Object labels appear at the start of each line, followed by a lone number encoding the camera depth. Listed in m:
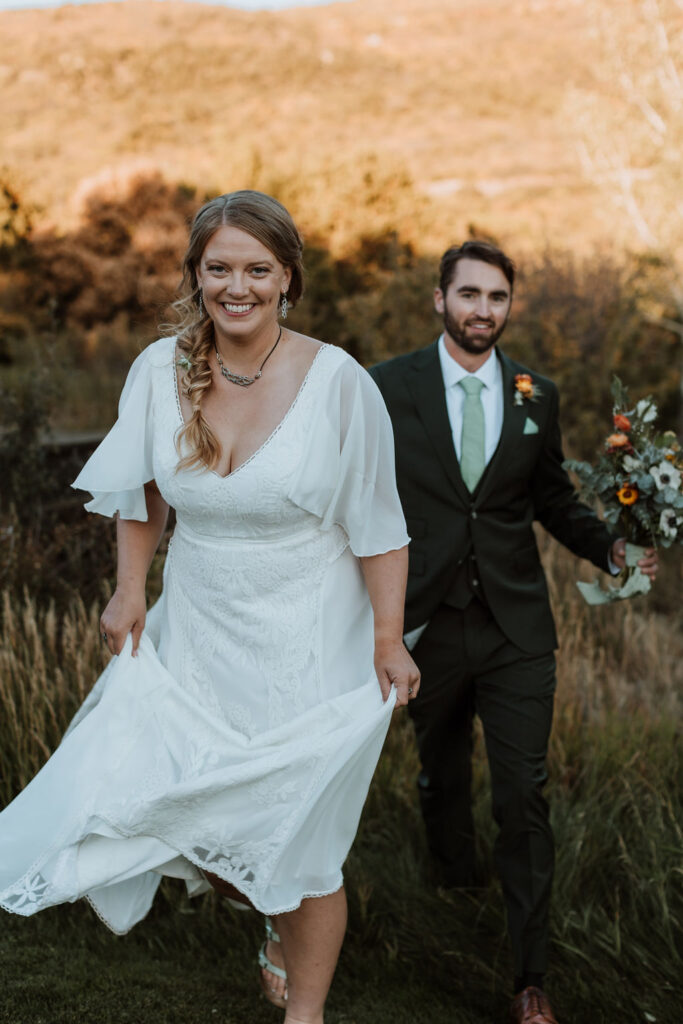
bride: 2.62
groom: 3.45
